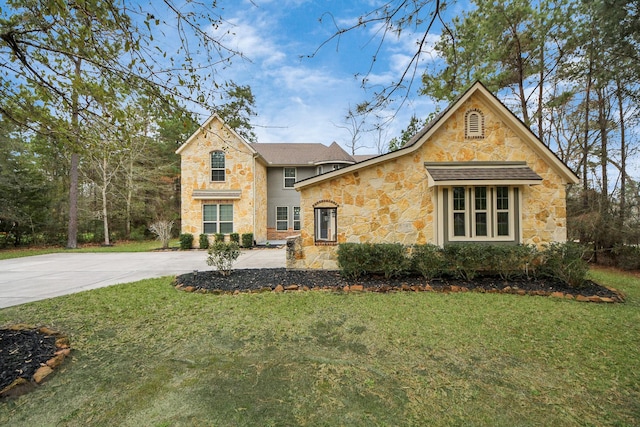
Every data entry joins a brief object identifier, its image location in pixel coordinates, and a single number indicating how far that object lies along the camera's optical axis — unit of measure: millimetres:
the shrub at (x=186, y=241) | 14895
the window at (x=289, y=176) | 19078
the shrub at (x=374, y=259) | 7246
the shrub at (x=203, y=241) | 15188
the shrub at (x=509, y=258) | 7074
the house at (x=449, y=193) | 7879
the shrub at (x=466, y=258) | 7030
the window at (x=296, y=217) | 19123
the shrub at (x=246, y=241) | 15352
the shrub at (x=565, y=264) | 6699
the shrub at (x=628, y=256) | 11352
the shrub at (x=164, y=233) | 15727
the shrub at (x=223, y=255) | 7652
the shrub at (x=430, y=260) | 7176
